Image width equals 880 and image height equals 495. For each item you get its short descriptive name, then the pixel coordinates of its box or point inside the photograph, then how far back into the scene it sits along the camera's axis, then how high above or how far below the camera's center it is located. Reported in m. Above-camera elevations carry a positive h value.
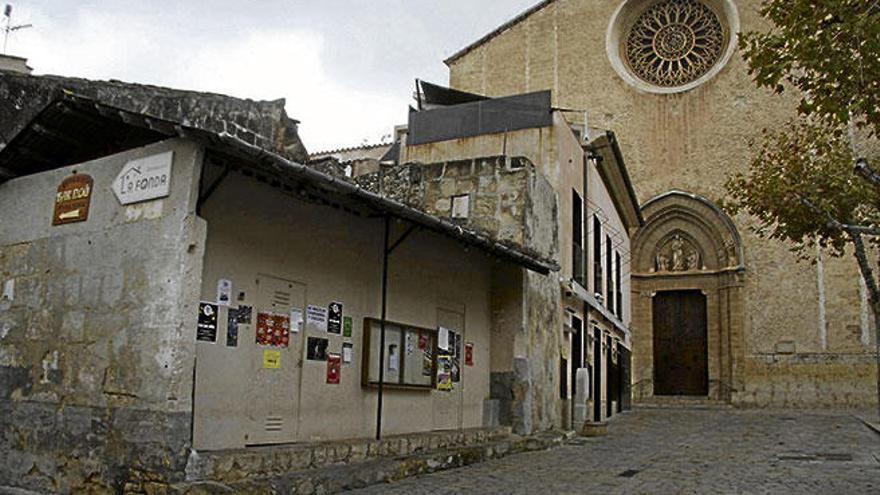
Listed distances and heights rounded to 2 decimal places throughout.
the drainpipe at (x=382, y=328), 8.92 +0.58
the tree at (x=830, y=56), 7.25 +3.34
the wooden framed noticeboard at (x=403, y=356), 9.38 +0.28
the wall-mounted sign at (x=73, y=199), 7.36 +1.57
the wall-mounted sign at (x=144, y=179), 6.68 +1.63
